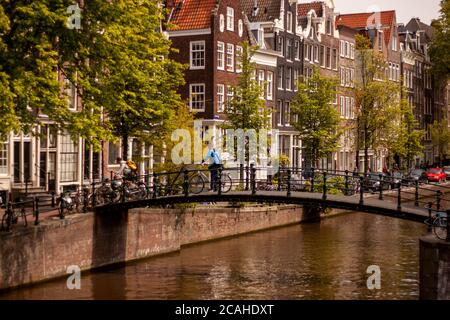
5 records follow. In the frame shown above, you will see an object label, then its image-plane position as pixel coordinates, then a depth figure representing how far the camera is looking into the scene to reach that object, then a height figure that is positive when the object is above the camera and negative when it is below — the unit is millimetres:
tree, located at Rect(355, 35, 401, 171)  54125 +3242
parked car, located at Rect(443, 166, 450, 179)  66688 -1270
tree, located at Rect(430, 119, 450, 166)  77500 +1640
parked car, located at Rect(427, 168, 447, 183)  61844 -1526
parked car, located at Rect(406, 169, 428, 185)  58312 -1409
